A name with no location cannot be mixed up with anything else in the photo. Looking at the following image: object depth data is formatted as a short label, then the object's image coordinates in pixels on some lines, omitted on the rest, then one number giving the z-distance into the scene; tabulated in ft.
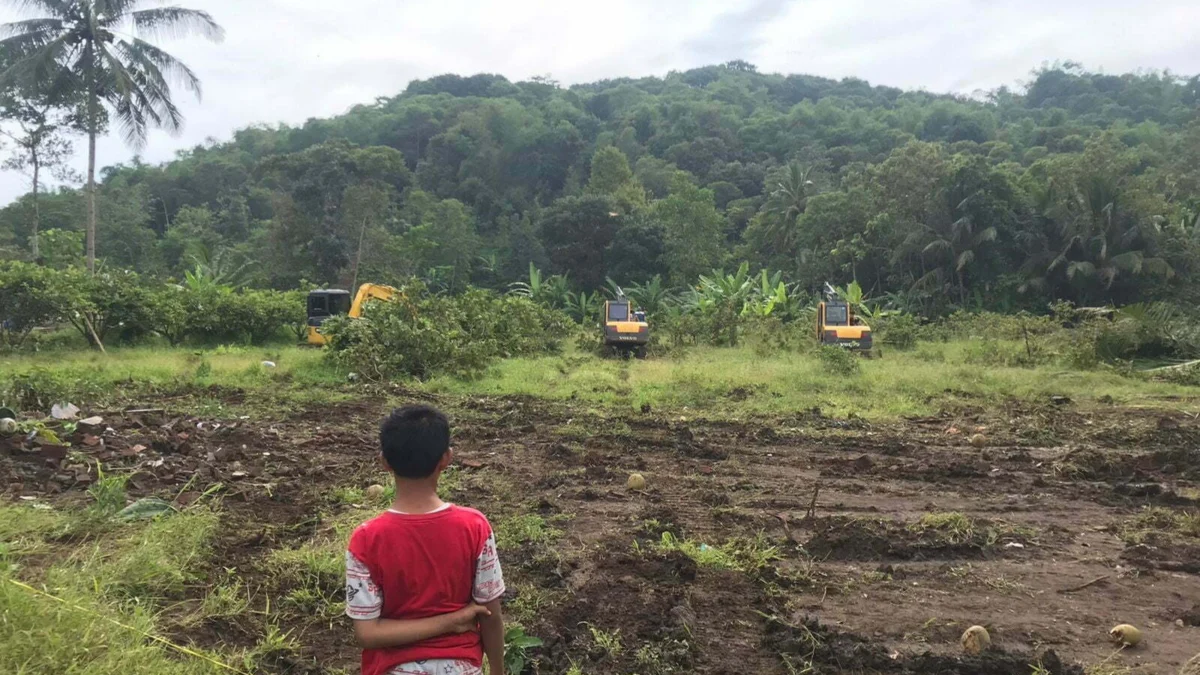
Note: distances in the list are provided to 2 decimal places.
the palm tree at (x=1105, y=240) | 91.50
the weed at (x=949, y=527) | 16.92
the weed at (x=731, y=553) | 15.29
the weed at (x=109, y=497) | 15.26
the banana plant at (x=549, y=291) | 100.18
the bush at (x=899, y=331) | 70.23
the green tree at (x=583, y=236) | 124.67
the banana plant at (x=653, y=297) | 101.13
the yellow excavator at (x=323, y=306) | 70.49
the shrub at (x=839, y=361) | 45.78
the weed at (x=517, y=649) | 11.18
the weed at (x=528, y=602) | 12.97
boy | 6.98
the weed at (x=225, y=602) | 12.42
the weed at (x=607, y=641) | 11.66
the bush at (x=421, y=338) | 45.47
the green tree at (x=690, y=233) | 119.85
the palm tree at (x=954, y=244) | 97.81
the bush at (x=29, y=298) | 55.21
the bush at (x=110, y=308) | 59.06
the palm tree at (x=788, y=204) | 122.31
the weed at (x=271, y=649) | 11.18
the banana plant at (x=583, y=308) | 100.13
